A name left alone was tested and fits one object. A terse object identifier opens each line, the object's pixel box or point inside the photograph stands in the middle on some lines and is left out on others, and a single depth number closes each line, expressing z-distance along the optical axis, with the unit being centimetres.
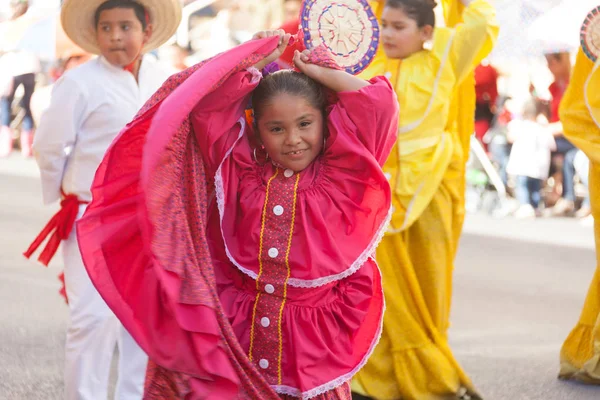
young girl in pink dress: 351
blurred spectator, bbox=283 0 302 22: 842
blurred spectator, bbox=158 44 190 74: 1578
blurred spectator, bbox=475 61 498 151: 1455
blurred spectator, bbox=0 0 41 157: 1944
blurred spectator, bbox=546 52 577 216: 1338
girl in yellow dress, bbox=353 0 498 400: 563
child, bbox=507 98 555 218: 1341
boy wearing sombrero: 512
